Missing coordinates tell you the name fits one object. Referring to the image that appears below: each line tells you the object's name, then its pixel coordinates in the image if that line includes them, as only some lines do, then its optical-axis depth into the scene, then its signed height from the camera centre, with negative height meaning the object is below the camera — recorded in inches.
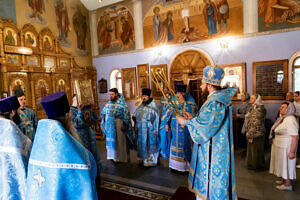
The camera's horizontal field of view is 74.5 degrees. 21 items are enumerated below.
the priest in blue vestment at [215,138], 95.1 -27.1
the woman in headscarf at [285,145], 141.4 -48.2
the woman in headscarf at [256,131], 181.2 -46.4
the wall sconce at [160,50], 354.9 +63.2
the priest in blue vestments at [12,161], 79.8 -28.2
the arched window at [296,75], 269.0 +6.0
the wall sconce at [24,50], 285.1 +60.2
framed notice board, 271.7 +2.8
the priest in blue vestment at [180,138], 183.0 -50.6
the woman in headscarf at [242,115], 253.9 -42.1
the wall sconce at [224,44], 298.7 +57.8
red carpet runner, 144.0 -82.6
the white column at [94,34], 428.5 +119.5
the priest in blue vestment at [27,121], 168.9 -25.7
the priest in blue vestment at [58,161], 59.4 -21.8
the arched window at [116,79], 419.2 +18.4
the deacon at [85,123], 149.9 -26.6
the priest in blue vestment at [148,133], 210.1 -50.2
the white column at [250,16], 282.8 +94.8
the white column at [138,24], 374.0 +120.1
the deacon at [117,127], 208.4 -43.3
